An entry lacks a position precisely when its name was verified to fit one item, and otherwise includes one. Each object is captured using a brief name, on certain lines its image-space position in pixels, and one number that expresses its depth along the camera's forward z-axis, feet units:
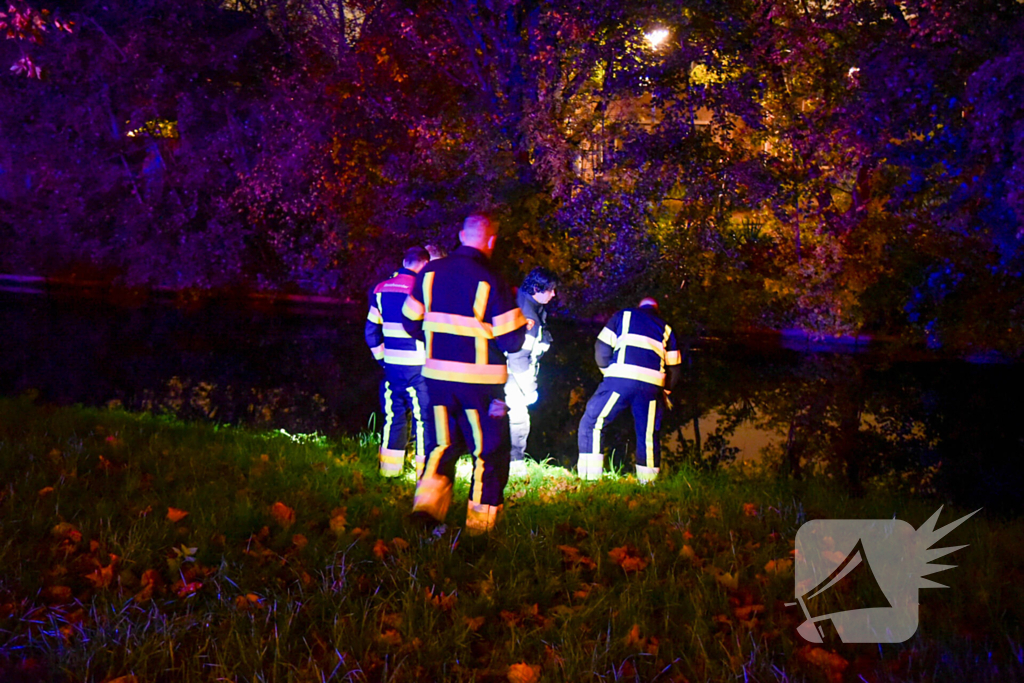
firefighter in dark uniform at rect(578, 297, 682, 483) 21.74
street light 56.24
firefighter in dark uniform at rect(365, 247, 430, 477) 19.88
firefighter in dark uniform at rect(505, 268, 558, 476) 20.83
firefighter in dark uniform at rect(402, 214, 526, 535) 14.43
